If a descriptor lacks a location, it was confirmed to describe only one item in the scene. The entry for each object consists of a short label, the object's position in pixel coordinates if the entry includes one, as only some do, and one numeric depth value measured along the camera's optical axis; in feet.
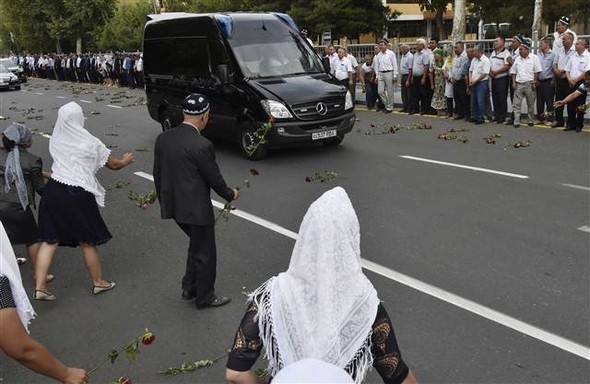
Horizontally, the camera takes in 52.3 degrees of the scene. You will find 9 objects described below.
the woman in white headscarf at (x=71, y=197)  16.12
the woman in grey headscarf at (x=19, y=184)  16.46
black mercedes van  32.30
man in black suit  14.43
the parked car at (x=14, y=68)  116.23
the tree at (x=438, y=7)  119.47
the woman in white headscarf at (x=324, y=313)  6.79
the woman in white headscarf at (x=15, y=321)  8.66
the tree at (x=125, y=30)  161.79
